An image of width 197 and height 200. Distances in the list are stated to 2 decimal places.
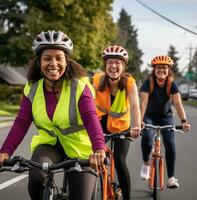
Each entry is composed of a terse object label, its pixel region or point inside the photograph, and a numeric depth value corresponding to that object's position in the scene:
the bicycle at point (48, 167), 3.60
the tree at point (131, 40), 105.00
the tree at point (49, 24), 34.94
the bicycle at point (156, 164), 6.97
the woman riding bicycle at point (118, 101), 6.06
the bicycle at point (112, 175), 5.89
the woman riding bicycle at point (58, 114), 3.86
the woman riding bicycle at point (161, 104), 7.29
